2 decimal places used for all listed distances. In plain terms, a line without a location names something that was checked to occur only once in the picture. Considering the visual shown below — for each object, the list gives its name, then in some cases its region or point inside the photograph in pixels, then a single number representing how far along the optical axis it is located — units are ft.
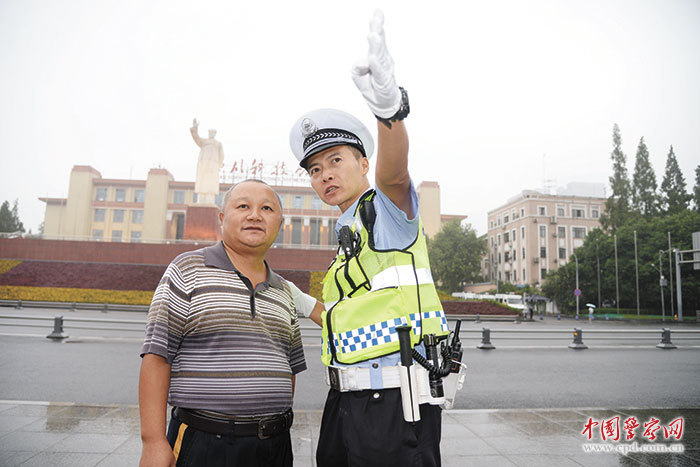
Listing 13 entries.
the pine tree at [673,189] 166.91
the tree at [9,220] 232.41
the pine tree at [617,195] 156.25
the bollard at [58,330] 37.68
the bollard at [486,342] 40.53
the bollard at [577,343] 42.09
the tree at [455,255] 172.86
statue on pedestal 91.35
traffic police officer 5.40
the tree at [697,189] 169.17
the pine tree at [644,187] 161.48
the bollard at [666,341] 43.80
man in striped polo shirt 6.13
